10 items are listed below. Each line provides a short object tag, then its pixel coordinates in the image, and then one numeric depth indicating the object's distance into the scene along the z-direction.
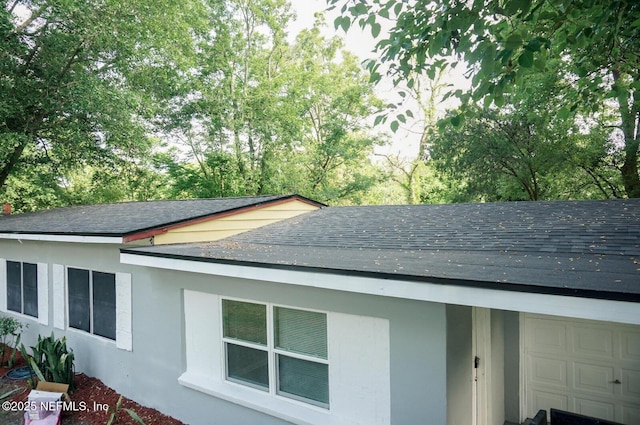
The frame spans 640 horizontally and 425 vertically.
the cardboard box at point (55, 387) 6.09
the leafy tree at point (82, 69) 10.80
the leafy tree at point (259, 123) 19.00
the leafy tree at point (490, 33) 3.09
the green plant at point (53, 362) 6.49
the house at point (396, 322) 3.37
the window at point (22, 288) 8.48
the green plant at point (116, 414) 5.55
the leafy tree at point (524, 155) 14.07
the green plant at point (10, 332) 8.01
